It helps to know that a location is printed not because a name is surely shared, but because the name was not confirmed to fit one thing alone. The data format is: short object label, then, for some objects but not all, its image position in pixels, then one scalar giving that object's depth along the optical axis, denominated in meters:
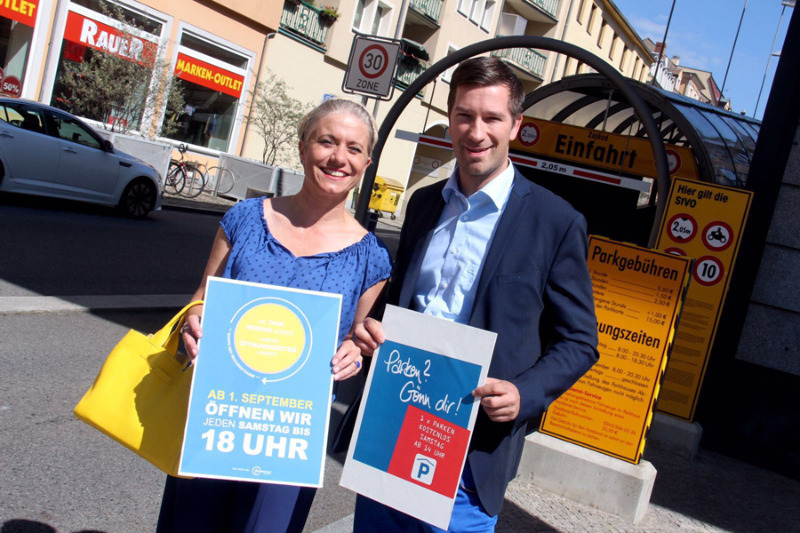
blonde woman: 2.26
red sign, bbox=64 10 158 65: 17.88
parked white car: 11.82
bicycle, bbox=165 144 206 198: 18.75
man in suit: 2.09
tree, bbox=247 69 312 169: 23.48
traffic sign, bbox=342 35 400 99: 9.33
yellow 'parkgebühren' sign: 5.02
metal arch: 6.51
